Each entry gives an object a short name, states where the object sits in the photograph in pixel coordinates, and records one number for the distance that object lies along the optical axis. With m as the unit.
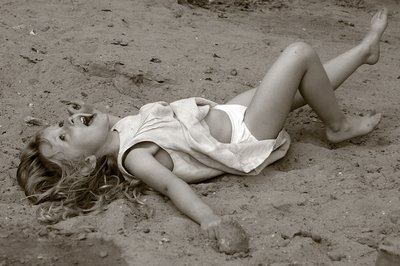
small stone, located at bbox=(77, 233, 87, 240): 2.67
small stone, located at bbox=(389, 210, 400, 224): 2.72
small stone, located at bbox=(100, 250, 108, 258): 2.54
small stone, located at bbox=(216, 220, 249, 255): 2.55
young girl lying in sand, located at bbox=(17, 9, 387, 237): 3.11
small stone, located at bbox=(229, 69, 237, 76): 4.19
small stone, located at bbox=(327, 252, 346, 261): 2.50
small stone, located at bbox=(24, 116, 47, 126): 3.64
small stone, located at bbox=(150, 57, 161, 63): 4.25
